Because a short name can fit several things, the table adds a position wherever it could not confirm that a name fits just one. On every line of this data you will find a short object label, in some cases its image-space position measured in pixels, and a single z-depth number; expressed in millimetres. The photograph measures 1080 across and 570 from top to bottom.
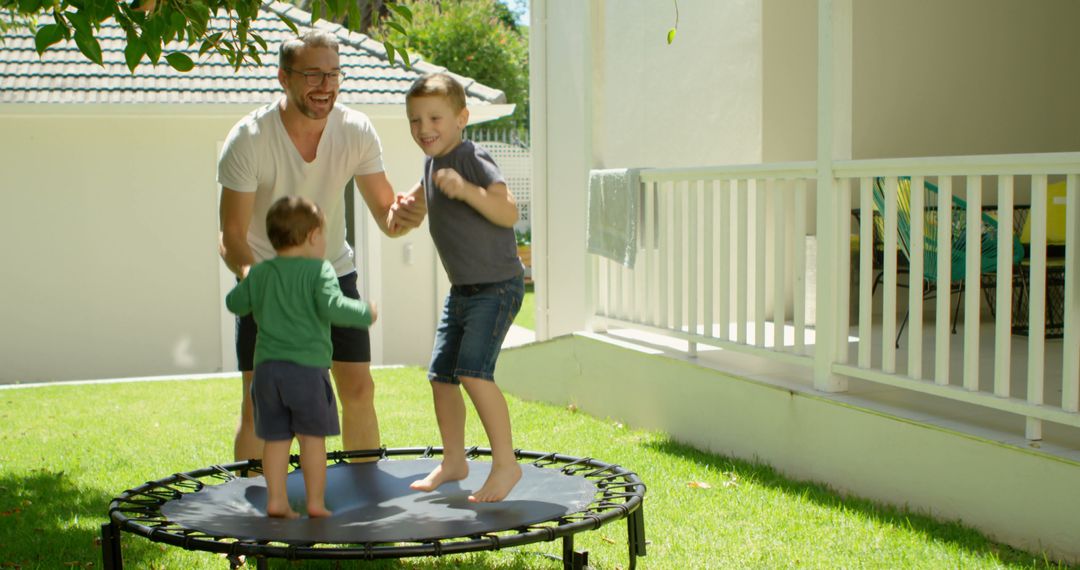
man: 4637
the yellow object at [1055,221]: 7316
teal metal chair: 6809
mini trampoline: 3621
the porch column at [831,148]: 5621
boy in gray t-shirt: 4219
